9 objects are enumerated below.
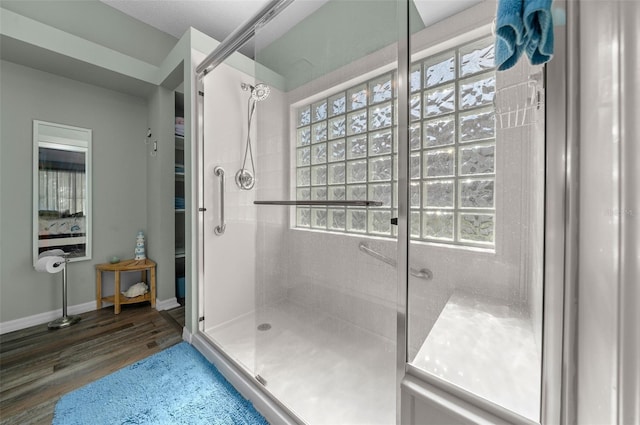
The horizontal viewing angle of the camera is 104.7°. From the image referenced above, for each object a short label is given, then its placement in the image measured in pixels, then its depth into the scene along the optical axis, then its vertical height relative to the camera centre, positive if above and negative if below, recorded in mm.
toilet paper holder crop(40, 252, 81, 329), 2058 -915
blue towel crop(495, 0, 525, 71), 445 +341
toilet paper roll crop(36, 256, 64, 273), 2000 -439
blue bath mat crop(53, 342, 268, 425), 1210 -1010
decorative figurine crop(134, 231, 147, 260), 2602 -395
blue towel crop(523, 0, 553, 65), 420 +333
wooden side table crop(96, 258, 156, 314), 2334 -673
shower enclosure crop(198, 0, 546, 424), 888 +7
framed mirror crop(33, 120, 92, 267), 2121 +194
